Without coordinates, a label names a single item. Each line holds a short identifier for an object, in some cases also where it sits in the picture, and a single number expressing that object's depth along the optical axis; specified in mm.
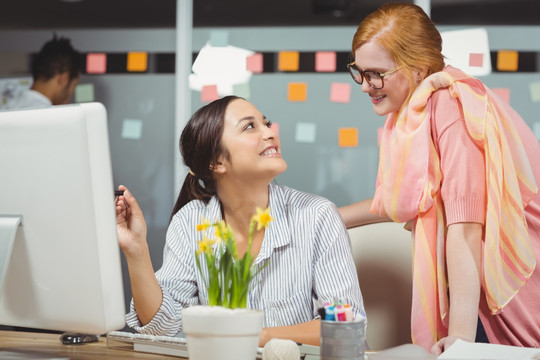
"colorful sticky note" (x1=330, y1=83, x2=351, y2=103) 3639
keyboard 1227
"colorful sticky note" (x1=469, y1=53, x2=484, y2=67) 3518
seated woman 1550
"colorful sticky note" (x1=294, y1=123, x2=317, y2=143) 3664
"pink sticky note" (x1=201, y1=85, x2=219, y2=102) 3770
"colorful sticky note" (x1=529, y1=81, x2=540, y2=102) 3490
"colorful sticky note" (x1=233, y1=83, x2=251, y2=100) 3740
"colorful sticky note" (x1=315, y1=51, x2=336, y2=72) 3670
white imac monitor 1040
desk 1235
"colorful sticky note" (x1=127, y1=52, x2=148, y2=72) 3879
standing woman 1504
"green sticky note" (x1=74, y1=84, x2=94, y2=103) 3945
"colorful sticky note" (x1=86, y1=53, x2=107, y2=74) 3959
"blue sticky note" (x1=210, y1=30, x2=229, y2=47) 3797
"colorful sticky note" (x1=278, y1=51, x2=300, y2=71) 3703
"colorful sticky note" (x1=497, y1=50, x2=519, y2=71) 3514
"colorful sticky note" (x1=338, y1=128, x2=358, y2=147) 3621
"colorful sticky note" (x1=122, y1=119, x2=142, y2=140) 3883
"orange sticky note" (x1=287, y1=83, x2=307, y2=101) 3682
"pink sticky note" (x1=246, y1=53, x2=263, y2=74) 3740
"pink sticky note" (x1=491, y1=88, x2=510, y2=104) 3491
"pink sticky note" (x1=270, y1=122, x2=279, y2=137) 3676
